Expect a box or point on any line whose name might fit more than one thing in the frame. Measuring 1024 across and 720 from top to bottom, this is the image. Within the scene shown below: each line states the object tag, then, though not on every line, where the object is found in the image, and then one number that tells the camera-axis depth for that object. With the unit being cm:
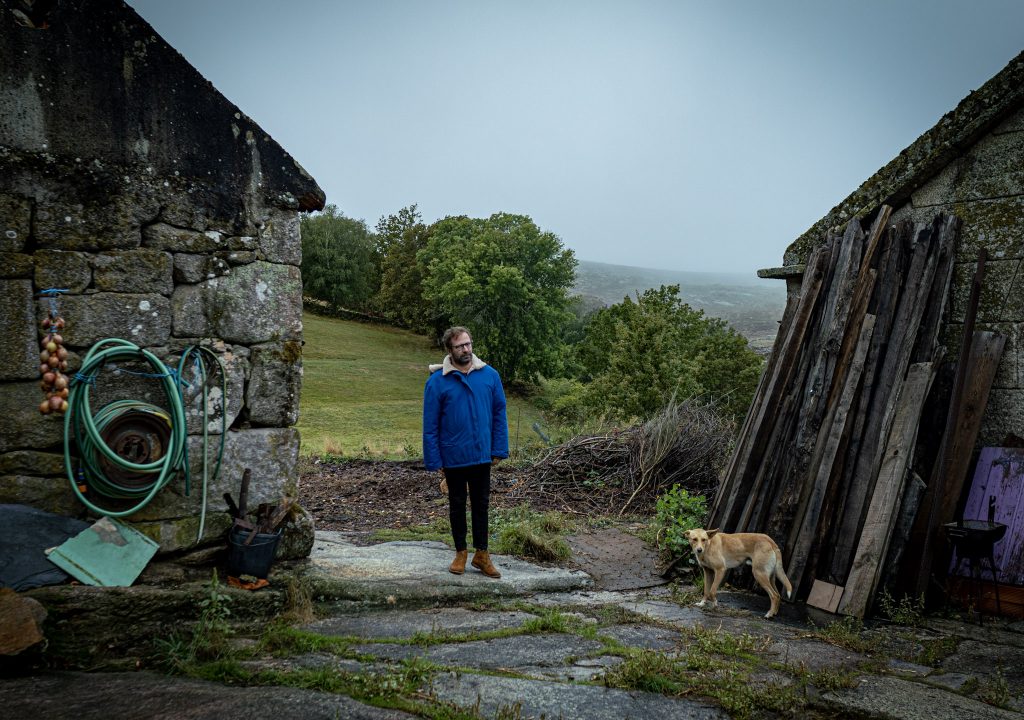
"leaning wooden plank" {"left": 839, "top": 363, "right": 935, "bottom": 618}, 548
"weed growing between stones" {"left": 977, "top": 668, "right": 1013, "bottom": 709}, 375
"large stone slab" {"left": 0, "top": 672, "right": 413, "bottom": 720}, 292
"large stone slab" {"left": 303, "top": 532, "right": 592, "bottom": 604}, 501
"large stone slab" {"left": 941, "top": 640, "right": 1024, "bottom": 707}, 424
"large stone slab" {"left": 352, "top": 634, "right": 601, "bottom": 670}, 404
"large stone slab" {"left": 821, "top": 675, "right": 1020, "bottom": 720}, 351
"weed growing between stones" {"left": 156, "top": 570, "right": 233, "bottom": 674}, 376
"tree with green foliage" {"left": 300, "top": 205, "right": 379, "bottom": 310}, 5231
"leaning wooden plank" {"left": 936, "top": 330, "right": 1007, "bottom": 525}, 582
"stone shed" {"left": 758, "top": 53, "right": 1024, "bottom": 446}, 600
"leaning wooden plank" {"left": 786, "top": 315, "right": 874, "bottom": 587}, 586
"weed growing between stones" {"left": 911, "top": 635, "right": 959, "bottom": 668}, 452
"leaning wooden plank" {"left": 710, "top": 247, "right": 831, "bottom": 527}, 651
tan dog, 564
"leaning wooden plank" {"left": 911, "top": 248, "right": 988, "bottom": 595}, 571
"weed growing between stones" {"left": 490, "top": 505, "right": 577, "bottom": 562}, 681
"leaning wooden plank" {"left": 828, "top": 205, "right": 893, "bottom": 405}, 625
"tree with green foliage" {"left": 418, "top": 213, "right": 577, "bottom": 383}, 4172
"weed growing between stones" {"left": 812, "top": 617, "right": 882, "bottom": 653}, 470
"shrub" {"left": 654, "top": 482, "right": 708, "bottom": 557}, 678
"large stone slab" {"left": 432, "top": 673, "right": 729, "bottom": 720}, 333
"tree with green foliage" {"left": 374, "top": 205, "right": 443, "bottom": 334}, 5066
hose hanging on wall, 434
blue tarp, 387
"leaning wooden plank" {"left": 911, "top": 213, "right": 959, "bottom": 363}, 610
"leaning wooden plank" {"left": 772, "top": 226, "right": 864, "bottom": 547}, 606
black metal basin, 528
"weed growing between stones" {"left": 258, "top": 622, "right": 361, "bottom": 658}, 401
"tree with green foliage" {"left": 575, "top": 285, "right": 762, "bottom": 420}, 2866
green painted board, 409
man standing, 567
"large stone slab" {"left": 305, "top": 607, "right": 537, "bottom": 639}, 449
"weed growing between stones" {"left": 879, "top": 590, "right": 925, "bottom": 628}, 533
